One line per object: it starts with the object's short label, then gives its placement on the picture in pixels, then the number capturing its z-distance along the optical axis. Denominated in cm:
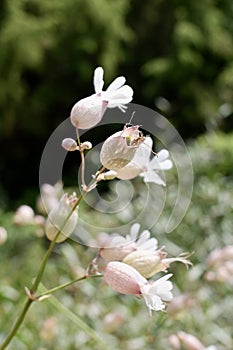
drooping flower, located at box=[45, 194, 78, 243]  46
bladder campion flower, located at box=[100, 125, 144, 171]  44
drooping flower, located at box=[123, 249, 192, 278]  46
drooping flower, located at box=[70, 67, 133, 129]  46
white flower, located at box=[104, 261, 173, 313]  45
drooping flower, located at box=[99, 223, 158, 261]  47
